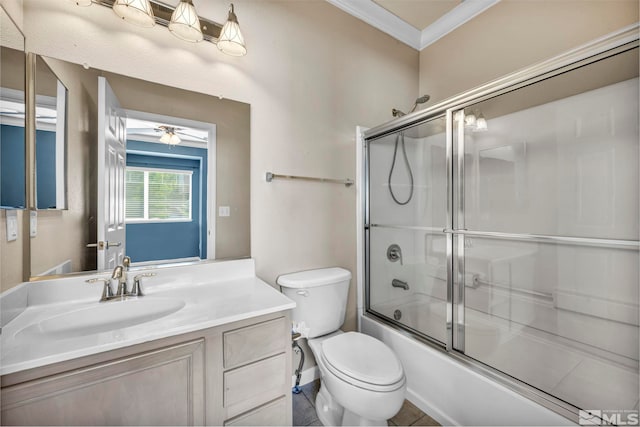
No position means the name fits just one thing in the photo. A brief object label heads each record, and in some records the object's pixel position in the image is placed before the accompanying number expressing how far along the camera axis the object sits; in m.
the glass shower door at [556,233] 1.33
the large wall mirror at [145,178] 1.13
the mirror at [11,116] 0.94
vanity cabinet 0.74
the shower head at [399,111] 1.84
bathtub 1.19
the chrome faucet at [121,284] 1.13
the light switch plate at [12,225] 0.95
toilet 1.18
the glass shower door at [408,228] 1.75
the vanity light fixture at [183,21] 1.18
